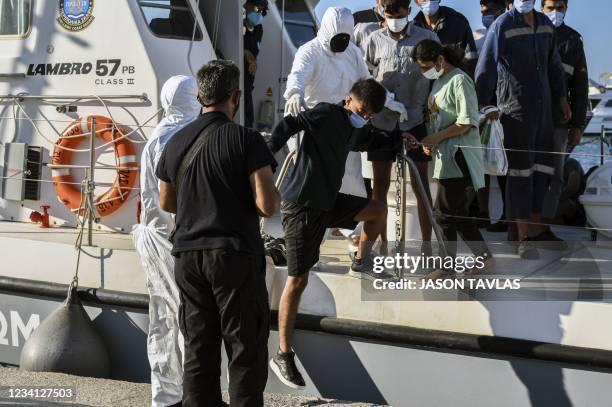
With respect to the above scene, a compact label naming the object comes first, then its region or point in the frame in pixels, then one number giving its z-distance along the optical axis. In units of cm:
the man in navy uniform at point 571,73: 571
